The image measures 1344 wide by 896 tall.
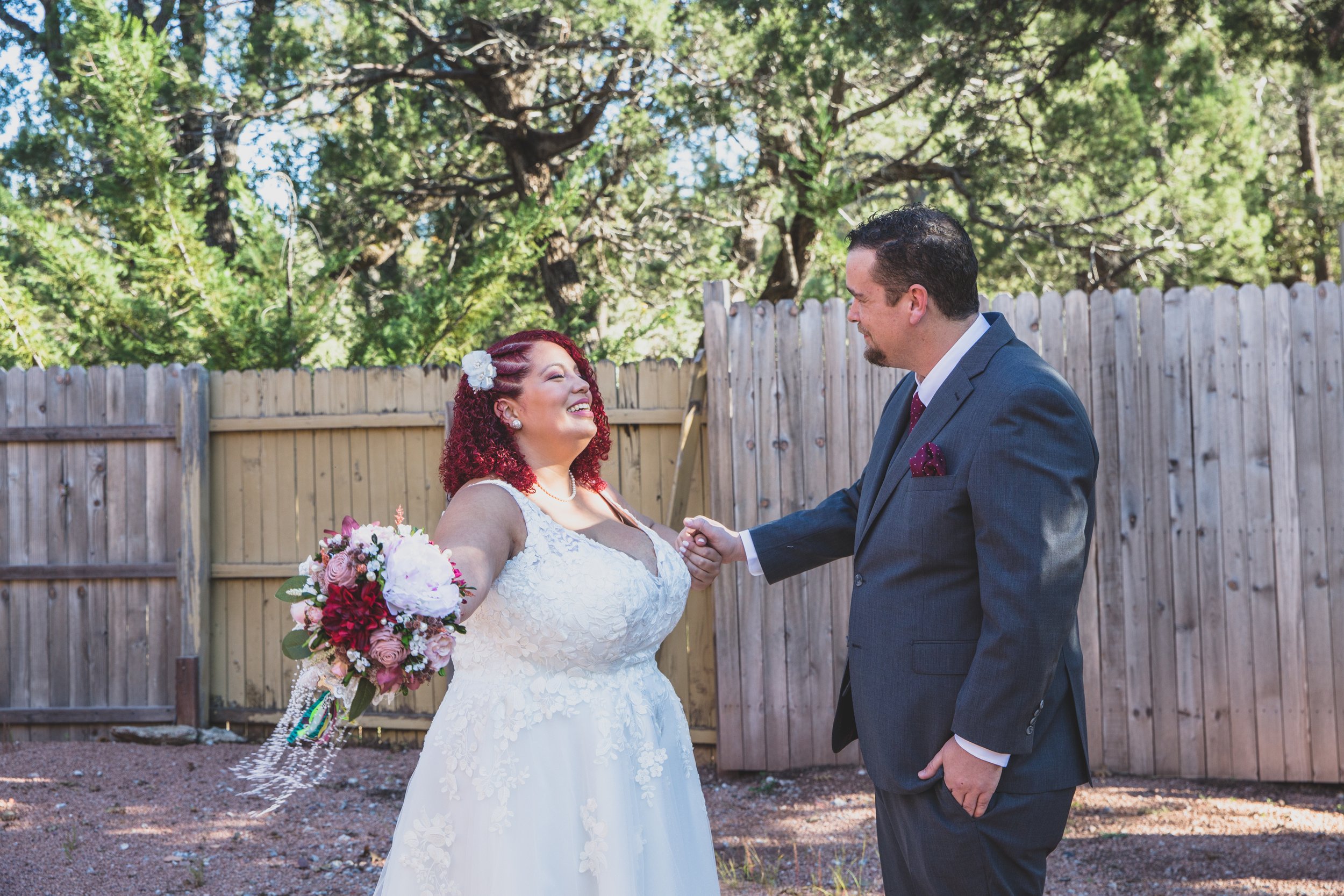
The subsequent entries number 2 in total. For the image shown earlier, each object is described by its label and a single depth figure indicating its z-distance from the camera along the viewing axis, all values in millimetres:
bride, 2678
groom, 2154
